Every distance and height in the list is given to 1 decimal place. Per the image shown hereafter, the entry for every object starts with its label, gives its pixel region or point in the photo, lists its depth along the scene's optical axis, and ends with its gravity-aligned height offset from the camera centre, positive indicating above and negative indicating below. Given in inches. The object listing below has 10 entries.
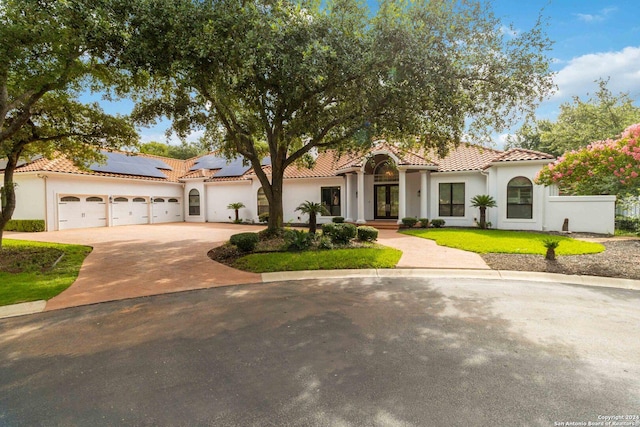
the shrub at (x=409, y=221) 691.4 -36.2
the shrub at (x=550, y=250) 343.3 -50.5
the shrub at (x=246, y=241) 400.5 -46.7
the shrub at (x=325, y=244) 414.0 -52.1
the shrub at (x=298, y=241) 406.0 -47.5
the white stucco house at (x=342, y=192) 619.2 +33.0
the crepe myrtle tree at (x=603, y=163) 339.3 +50.3
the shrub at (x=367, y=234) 460.8 -43.2
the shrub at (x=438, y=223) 696.4 -41.0
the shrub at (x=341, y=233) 442.0 -40.5
